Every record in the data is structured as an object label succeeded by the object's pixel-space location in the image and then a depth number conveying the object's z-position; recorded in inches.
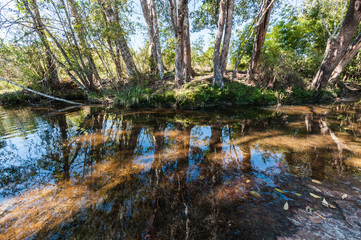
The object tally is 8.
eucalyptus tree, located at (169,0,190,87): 306.3
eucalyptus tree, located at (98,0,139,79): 330.0
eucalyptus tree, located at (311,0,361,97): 327.6
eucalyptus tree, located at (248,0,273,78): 367.1
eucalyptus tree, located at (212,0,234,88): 319.9
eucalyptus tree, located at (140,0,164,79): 387.1
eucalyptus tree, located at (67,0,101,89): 322.8
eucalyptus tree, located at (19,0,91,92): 291.0
